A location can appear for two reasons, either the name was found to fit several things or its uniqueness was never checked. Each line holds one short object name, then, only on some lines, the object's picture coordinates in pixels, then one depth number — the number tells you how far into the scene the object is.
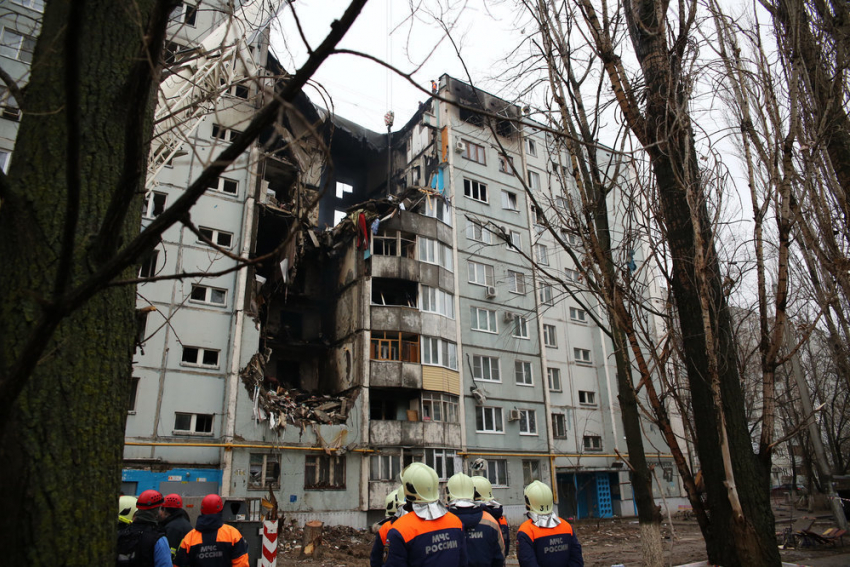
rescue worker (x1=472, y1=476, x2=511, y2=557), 7.58
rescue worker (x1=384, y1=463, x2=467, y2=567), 4.36
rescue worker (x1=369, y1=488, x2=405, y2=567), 4.84
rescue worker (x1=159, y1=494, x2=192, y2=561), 6.97
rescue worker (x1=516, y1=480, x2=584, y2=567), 5.90
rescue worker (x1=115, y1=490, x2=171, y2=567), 5.47
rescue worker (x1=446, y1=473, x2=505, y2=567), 5.52
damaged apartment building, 22.89
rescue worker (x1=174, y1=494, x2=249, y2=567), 5.94
